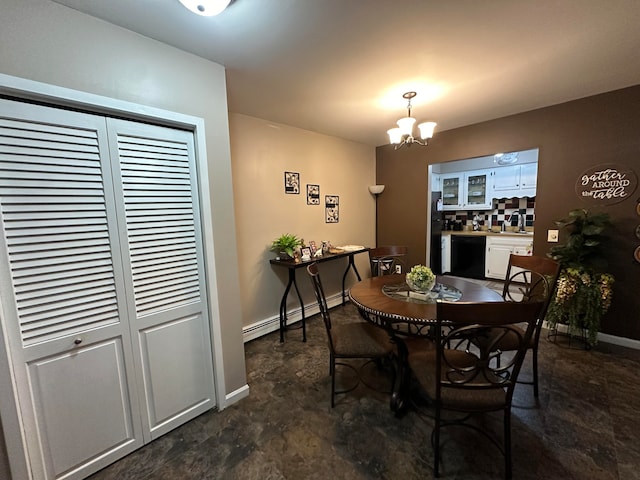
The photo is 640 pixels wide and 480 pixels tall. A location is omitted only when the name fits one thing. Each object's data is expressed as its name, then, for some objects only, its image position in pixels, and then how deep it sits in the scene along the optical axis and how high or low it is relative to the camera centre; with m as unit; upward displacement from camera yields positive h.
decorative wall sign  2.43 +0.20
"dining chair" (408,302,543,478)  1.13 -0.86
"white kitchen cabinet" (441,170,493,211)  4.91 +0.38
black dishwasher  4.77 -0.88
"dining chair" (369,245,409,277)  2.88 -0.50
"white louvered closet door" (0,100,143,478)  1.18 -0.35
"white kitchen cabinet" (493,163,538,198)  4.34 +0.47
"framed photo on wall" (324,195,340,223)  3.62 +0.08
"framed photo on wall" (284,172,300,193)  3.13 +0.40
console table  2.76 -0.60
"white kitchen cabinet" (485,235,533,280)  4.19 -0.72
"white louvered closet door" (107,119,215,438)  1.48 -0.31
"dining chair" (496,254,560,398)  1.76 -0.54
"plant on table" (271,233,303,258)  2.90 -0.34
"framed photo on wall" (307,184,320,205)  3.39 +0.26
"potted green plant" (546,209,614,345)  2.36 -0.67
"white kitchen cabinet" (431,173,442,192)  5.19 +0.57
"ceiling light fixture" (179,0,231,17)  1.18 +0.98
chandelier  2.29 +0.75
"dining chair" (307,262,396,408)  1.79 -0.94
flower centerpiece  1.89 -0.51
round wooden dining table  1.56 -0.62
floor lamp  4.13 +0.37
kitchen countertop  4.25 -0.44
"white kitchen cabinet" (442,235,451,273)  5.20 -0.85
